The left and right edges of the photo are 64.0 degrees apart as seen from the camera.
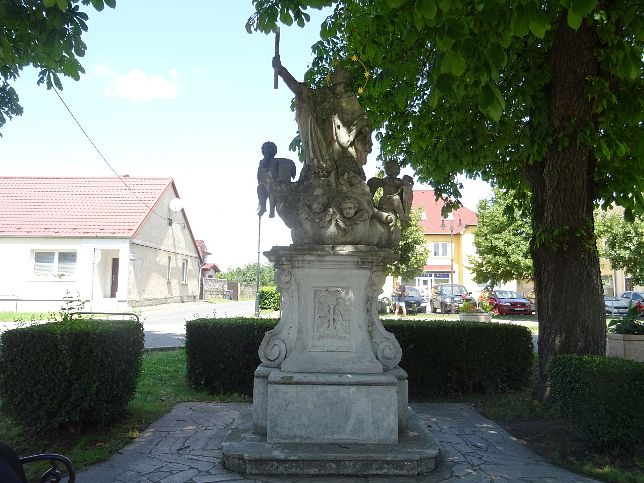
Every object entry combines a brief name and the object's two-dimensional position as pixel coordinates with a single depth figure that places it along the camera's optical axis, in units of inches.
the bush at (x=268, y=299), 1162.0
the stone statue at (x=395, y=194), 216.4
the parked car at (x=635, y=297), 1163.8
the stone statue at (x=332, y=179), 203.5
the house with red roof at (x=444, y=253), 1968.5
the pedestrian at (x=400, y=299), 1014.4
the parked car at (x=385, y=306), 1023.3
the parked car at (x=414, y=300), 1080.8
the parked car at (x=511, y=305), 1155.3
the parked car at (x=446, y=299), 1133.7
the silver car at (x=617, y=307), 1125.1
